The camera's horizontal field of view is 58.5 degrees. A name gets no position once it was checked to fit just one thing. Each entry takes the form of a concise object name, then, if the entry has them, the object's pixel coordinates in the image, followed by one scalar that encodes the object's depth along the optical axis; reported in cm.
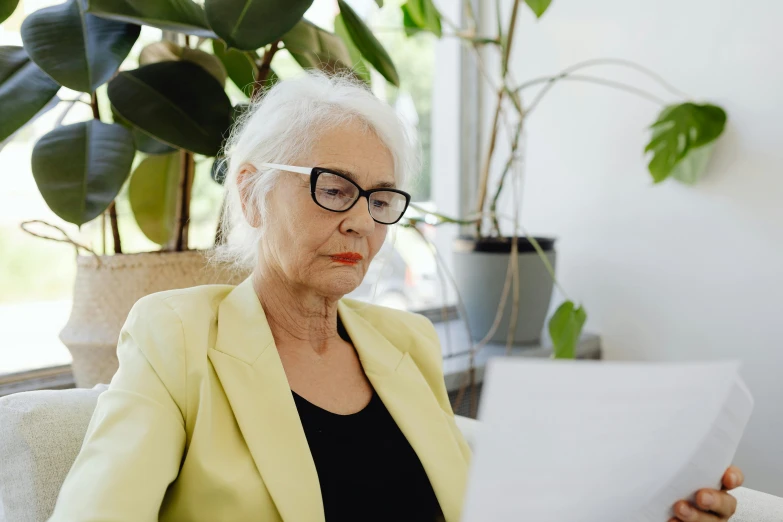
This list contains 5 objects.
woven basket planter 162
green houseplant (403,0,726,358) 227
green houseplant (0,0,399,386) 139
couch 100
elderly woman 100
